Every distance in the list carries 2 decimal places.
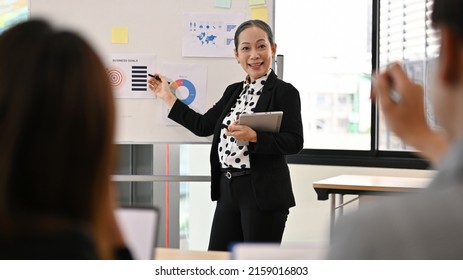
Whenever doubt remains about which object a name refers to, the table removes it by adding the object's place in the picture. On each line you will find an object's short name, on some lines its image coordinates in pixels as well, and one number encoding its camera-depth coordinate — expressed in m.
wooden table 3.70
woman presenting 2.81
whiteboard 3.38
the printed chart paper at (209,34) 3.38
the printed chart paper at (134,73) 3.39
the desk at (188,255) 1.90
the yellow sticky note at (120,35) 3.42
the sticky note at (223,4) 3.38
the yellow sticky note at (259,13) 3.38
